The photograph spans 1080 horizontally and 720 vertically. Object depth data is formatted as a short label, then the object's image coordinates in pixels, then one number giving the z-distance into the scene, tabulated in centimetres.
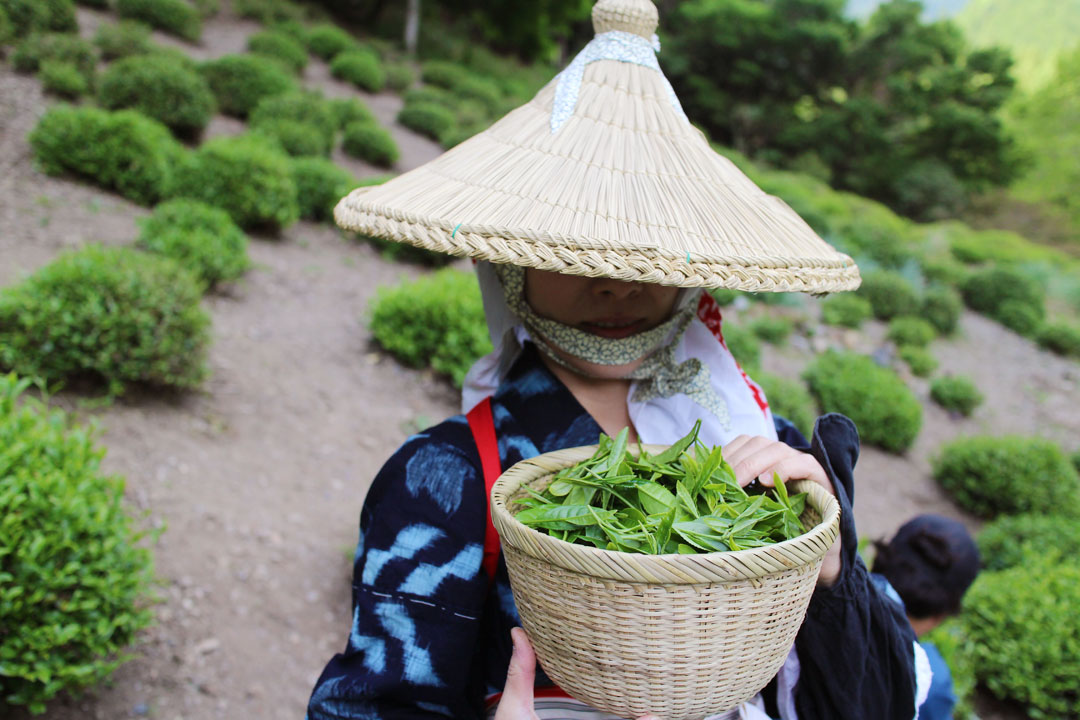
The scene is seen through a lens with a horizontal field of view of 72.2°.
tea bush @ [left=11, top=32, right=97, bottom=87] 870
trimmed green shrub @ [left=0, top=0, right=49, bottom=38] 921
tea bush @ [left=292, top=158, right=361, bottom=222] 809
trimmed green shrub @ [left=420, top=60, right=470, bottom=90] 1733
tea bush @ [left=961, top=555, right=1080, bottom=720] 396
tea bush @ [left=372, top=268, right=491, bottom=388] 542
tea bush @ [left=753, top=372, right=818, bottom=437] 599
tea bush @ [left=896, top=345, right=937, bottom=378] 952
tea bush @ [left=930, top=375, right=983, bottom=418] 866
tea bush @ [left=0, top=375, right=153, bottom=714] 228
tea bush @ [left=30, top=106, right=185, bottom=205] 653
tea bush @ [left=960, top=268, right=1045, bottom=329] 1282
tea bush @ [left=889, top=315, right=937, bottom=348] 1012
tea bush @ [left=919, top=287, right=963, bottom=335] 1129
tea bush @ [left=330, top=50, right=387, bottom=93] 1509
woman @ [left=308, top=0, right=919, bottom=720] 117
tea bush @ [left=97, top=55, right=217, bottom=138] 818
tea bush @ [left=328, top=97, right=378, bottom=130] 1140
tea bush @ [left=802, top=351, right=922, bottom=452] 720
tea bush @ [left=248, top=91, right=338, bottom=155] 927
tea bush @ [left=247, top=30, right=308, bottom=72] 1383
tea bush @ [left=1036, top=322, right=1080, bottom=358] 1180
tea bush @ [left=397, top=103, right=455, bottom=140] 1392
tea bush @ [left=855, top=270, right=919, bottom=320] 1099
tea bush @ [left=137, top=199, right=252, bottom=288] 560
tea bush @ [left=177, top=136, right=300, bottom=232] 683
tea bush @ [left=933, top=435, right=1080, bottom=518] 620
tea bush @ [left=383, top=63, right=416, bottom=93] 1605
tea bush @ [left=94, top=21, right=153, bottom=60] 1009
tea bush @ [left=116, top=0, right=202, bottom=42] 1238
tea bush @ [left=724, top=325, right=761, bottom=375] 689
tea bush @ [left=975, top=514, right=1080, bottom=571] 511
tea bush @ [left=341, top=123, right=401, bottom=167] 1067
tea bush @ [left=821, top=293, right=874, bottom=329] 1014
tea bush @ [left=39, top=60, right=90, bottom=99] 827
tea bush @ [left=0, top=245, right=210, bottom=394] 383
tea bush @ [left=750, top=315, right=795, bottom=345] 895
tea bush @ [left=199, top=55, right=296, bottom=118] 1041
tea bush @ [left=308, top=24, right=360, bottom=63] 1598
